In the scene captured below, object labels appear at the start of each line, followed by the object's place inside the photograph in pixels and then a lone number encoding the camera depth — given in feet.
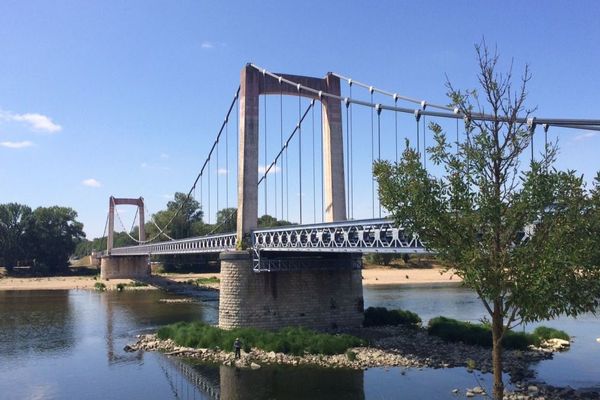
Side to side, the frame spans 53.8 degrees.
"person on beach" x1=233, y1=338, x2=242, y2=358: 79.61
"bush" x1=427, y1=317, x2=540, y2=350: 83.05
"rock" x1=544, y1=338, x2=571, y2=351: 83.87
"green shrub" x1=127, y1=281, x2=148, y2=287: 239.73
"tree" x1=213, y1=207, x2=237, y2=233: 305.36
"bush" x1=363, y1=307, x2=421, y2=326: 107.34
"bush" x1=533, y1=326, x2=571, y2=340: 87.76
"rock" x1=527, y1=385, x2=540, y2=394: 59.93
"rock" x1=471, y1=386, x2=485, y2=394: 60.40
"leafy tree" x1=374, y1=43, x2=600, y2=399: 24.68
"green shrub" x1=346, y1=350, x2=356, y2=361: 77.20
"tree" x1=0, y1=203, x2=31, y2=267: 298.56
